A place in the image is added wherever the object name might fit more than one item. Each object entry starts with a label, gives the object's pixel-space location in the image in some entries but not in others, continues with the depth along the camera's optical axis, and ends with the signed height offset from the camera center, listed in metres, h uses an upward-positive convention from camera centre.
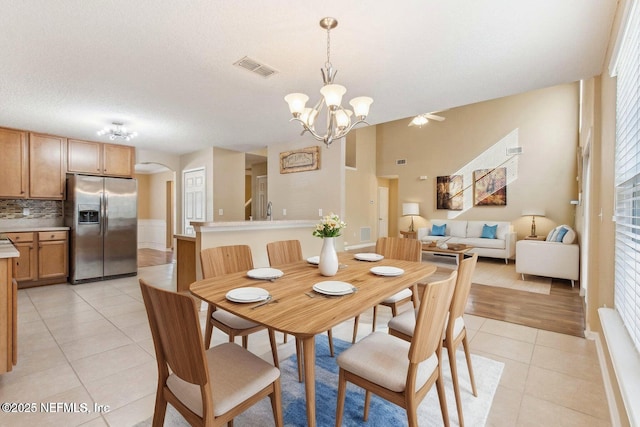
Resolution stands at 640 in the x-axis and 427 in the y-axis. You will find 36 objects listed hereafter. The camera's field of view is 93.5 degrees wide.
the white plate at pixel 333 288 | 1.53 -0.41
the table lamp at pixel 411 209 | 8.05 +0.03
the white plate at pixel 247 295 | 1.43 -0.42
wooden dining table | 1.21 -0.44
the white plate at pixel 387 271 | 1.94 -0.40
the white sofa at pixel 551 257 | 4.39 -0.71
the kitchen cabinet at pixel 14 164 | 4.29 +0.65
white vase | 1.94 -0.32
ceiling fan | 6.68 +2.01
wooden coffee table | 5.56 -0.75
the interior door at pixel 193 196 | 6.15 +0.29
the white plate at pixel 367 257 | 2.47 -0.39
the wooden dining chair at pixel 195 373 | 1.07 -0.70
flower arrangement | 1.93 -0.12
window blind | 1.34 +0.16
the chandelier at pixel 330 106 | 2.03 +0.77
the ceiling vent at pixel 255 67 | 2.40 +1.18
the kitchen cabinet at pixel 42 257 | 4.28 -0.72
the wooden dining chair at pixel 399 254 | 2.39 -0.41
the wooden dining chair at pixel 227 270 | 1.91 -0.45
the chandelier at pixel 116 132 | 4.22 +1.11
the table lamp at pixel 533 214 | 6.46 -0.07
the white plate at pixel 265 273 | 1.86 -0.41
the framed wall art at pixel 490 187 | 7.09 +0.57
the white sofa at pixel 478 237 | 6.31 -0.61
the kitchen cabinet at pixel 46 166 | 4.52 +0.65
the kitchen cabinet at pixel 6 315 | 1.94 -0.70
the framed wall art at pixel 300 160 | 4.94 +0.85
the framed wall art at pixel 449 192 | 7.69 +0.47
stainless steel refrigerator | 4.63 -0.28
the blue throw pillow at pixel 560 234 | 4.82 -0.37
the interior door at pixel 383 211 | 9.58 -0.05
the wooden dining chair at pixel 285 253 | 2.53 -0.38
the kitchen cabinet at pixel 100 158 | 4.88 +0.85
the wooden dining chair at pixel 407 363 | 1.21 -0.70
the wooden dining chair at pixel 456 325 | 1.61 -0.70
